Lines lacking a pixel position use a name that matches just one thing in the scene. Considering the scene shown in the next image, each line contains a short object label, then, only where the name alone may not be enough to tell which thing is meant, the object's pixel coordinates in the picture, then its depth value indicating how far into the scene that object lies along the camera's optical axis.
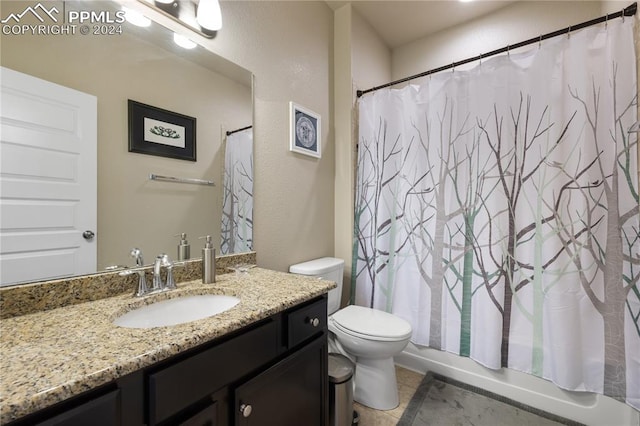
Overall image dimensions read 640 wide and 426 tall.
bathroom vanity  0.49
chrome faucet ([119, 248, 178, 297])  0.97
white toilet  1.45
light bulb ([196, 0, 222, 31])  1.21
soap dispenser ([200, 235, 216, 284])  1.15
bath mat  1.46
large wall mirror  0.90
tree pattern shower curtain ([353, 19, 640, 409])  1.29
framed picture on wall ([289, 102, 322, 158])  1.71
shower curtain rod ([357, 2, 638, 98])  1.26
